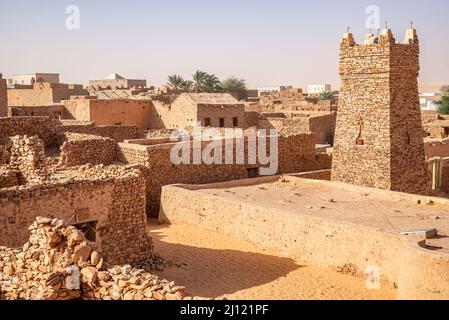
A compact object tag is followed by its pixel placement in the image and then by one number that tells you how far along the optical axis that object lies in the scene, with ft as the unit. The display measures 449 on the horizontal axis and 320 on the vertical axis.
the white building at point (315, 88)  425.98
